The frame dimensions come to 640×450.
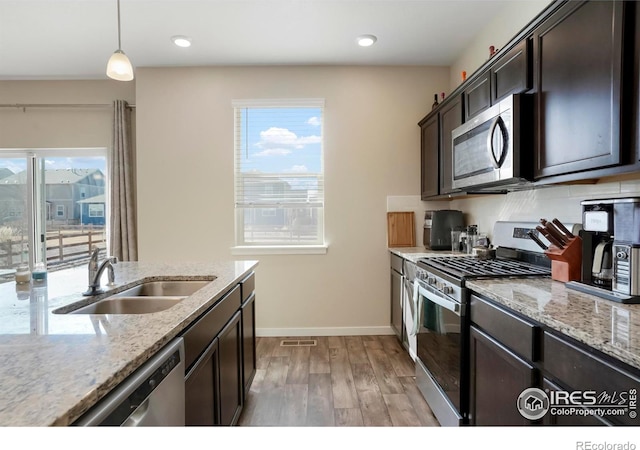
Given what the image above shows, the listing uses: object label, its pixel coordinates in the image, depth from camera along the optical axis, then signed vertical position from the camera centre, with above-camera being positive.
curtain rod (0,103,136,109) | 3.69 +1.31
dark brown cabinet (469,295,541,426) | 1.17 -0.58
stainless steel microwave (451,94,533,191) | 1.72 +0.43
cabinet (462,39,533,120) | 1.71 +0.84
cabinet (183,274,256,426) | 1.20 -0.66
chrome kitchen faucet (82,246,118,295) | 1.51 -0.25
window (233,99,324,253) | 3.46 +0.63
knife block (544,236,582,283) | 1.51 -0.19
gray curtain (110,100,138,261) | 3.54 +0.29
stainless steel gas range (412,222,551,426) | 1.64 -0.51
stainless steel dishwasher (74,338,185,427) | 0.69 -0.44
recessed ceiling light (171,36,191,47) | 2.87 +1.60
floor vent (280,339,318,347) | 3.18 -1.23
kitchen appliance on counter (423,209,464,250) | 3.07 -0.07
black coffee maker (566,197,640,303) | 1.16 -0.12
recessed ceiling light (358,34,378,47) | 2.85 +1.61
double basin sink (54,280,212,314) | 1.51 -0.41
